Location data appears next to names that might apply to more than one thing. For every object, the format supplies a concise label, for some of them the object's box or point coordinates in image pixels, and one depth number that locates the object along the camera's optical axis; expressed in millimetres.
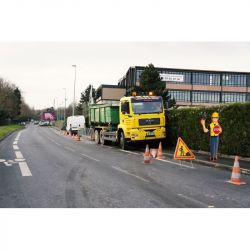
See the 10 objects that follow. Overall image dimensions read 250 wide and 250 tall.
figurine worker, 15000
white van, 49334
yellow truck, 20969
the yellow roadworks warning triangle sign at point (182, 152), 14117
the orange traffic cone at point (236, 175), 10347
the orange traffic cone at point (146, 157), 14722
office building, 86812
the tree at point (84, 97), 130500
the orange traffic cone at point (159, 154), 17217
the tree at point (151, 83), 55125
